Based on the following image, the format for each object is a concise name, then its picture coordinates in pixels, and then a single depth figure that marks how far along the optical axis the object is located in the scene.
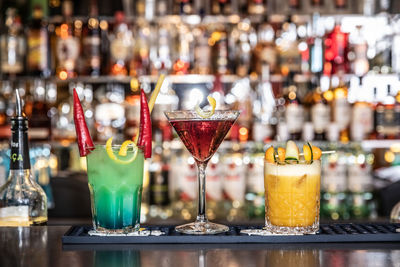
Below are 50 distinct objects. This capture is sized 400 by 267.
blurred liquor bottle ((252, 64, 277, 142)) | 3.26
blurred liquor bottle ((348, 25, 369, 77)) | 3.38
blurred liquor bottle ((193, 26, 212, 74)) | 3.32
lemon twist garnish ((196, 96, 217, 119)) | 0.88
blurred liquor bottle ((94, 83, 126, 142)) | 3.36
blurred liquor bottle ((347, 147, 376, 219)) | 3.20
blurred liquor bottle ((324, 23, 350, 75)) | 3.38
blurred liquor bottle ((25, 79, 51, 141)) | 3.33
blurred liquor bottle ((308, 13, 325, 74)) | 3.35
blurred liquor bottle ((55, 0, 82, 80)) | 3.34
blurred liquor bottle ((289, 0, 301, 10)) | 3.31
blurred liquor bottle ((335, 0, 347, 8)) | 3.34
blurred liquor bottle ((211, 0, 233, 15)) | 3.31
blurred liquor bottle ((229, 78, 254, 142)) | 3.28
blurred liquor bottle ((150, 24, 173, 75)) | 3.37
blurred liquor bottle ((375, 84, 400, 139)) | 3.33
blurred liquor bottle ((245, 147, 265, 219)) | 3.15
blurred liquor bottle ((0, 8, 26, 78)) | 3.36
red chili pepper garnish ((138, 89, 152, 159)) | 0.86
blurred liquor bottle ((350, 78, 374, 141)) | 3.26
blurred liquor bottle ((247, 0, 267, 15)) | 3.29
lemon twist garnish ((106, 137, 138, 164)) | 0.82
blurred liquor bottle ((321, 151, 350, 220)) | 3.19
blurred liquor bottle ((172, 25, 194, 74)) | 3.38
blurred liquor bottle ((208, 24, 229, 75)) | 3.34
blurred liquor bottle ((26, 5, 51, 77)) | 3.36
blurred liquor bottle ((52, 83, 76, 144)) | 3.36
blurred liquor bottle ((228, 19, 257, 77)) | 3.37
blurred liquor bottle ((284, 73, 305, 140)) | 3.25
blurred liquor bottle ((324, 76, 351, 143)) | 3.26
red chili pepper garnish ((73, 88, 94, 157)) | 0.85
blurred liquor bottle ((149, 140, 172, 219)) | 3.16
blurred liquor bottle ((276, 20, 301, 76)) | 3.34
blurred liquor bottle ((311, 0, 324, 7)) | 3.32
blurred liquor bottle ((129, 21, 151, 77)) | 3.39
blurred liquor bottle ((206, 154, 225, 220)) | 3.13
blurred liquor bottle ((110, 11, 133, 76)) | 3.37
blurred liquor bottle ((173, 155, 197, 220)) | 3.14
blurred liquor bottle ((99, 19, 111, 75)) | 3.41
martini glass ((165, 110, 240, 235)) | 0.87
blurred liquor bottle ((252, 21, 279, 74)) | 3.34
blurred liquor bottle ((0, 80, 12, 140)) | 3.32
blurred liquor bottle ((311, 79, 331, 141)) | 3.25
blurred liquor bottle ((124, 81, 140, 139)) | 3.33
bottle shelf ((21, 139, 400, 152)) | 3.26
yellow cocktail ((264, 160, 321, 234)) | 0.82
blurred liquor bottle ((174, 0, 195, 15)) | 3.29
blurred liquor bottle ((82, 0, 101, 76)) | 3.37
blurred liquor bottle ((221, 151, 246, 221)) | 3.15
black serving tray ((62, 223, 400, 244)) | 0.76
